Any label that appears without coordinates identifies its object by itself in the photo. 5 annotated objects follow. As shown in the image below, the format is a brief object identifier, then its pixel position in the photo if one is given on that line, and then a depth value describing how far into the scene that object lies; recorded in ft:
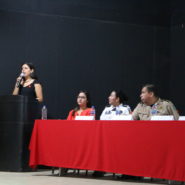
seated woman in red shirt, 21.29
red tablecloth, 16.50
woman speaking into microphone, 22.31
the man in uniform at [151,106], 18.63
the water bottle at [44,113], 21.31
